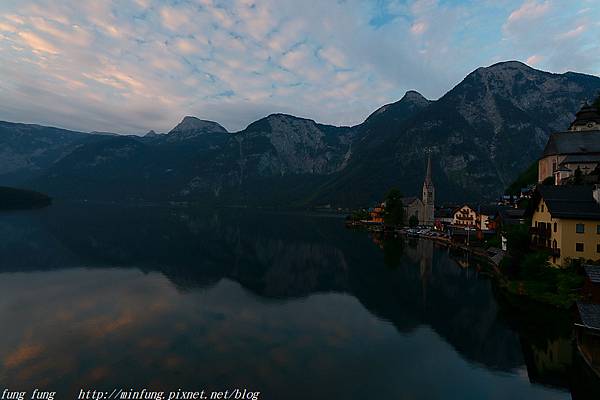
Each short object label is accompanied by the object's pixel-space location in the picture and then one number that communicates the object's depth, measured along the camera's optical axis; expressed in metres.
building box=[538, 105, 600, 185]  74.50
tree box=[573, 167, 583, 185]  62.77
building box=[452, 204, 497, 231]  98.81
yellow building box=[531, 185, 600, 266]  43.47
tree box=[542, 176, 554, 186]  79.89
